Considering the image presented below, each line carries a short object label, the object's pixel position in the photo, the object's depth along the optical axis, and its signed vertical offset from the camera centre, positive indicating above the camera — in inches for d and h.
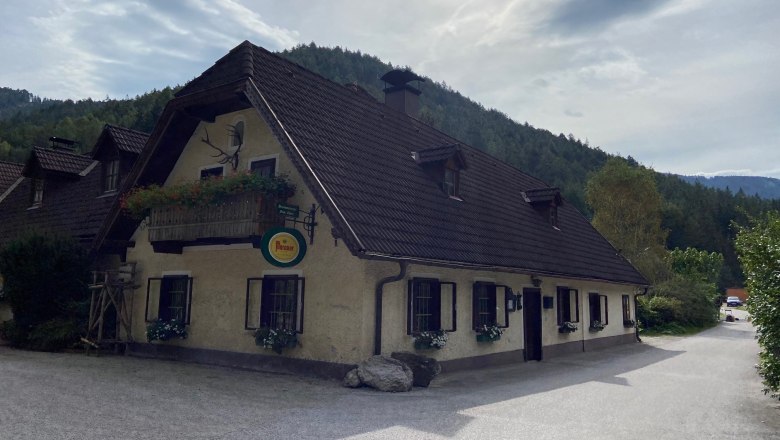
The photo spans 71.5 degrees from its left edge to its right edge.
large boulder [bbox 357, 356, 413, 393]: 406.6 -68.3
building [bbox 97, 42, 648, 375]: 450.9 +37.4
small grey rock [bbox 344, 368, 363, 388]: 415.8 -73.9
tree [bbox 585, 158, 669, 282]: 1850.4 +274.1
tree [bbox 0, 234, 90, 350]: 623.8 -13.5
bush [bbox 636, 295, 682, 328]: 1267.2 -51.0
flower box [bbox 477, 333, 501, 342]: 552.1 -52.8
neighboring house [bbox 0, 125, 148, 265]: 718.5 +132.8
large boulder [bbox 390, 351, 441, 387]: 434.6 -65.6
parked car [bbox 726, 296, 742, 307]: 3061.0 -62.7
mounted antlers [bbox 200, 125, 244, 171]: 551.7 +130.1
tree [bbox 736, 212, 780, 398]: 360.5 +1.6
